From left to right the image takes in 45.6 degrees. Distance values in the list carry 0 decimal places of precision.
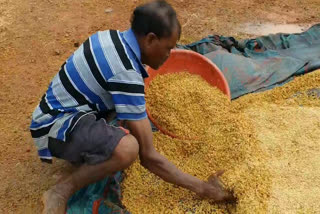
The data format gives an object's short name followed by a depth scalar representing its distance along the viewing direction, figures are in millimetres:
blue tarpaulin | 3047
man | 1839
